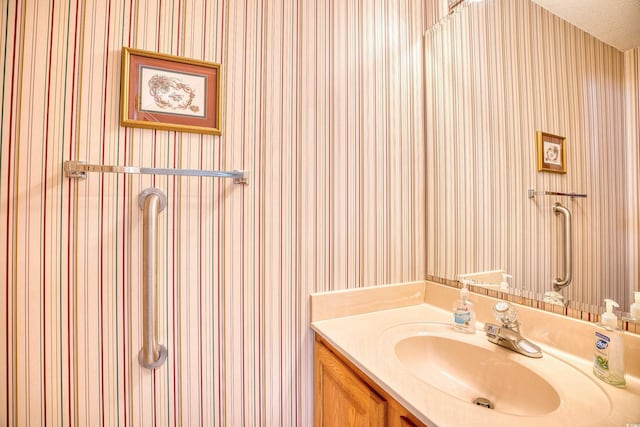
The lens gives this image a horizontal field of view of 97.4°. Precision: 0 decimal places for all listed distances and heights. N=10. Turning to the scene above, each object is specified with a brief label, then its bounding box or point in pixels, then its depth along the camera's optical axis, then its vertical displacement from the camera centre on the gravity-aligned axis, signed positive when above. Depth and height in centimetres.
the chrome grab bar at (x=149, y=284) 77 -18
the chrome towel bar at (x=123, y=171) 71 +13
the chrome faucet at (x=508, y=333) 78 -33
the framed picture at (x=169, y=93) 81 +38
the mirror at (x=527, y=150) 72 +23
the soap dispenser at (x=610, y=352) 63 -30
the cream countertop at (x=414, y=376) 54 -37
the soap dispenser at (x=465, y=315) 95 -32
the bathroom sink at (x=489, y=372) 62 -40
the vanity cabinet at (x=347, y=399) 66 -48
